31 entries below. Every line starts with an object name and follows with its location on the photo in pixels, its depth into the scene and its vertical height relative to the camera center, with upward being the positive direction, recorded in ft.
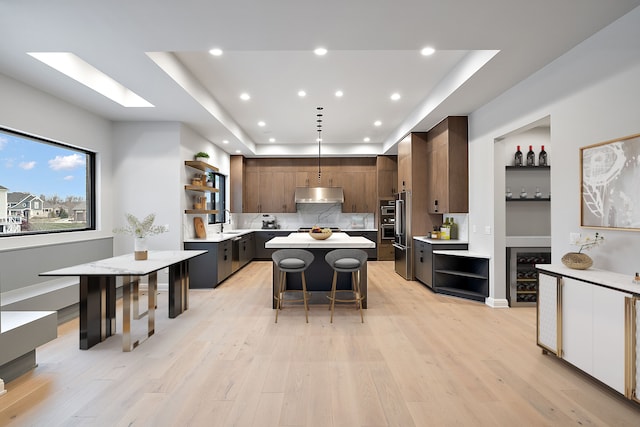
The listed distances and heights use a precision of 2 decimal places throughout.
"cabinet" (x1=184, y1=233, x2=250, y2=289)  18.04 -3.00
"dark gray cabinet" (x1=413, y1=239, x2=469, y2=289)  16.88 -2.53
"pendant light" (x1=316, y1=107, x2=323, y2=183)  18.82 +5.83
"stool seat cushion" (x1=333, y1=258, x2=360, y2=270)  12.91 -2.05
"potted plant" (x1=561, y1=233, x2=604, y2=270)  8.80 -1.23
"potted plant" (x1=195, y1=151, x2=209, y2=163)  19.06 +3.32
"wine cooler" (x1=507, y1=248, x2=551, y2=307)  14.58 -2.74
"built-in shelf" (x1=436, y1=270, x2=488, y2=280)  15.25 -3.01
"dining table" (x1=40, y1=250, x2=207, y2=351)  9.89 -2.67
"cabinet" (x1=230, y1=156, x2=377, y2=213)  28.76 +2.73
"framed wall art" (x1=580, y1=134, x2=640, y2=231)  7.97 +0.70
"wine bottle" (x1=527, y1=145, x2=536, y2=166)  15.19 +2.48
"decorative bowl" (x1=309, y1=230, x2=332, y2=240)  14.79 -1.04
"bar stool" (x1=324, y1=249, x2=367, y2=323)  12.94 -1.94
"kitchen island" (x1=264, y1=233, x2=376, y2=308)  15.29 -3.06
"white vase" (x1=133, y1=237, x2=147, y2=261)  11.87 -1.34
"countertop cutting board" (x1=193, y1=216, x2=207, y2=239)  19.02 -0.90
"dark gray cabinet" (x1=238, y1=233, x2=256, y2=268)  23.68 -2.86
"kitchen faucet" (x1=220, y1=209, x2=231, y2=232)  25.03 -0.38
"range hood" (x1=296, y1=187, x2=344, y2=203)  27.81 +1.45
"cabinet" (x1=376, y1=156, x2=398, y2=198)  27.84 +3.15
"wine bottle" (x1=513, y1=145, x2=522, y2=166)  15.34 +2.49
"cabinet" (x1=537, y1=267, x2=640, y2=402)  6.97 -2.86
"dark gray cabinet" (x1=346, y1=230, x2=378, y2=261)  28.02 -1.98
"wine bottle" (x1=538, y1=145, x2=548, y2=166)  15.37 +2.49
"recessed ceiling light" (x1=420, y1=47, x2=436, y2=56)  9.72 +4.86
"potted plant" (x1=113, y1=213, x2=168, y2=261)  11.89 -0.89
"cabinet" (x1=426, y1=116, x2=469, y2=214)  16.75 +2.32
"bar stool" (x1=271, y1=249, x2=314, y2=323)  12.93 -1.93
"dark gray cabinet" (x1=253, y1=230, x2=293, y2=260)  28.19 -2.34
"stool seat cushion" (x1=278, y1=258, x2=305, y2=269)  12.91 -2.04
